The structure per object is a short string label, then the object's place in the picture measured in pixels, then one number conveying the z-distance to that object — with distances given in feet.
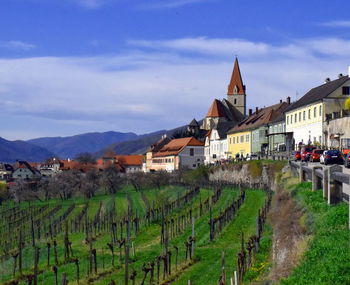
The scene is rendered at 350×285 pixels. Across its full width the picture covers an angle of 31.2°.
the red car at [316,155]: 157.89
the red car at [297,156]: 177.37
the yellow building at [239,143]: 330.34
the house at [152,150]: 517.55
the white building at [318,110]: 215.31
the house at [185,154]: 439.22
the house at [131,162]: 618.85
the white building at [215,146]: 381.58
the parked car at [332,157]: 138.64
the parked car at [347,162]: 116.31
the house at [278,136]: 251.82
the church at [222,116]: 398.01
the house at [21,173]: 646.74
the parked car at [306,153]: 165.07
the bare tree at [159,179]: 323.37
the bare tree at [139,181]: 341.62
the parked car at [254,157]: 239.71
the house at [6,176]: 615.65
